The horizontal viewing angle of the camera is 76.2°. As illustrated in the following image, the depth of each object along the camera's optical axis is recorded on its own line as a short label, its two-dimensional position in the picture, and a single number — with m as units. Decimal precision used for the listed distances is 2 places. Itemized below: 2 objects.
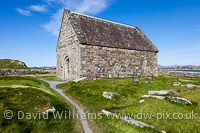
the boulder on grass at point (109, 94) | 10.25
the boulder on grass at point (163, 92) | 10.66
